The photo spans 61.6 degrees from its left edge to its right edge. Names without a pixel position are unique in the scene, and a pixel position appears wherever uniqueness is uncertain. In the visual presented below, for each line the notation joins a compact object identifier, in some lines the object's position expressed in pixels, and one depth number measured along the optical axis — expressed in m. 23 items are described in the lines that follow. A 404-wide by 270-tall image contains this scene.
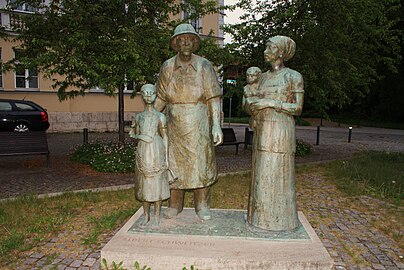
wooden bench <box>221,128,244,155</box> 11.51
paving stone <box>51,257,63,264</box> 3.87
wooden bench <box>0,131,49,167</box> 8.66
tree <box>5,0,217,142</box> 7.36
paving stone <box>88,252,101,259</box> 4.02
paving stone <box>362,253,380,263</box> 4.02
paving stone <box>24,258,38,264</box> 3.87
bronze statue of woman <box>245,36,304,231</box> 3.25
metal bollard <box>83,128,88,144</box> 11.13
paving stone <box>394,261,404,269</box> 3.89
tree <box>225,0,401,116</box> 9.59
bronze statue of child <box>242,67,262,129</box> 3.39
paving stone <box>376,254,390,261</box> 4.06
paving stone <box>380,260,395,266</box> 3.94
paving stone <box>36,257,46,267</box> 3.81
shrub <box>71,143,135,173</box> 8.59
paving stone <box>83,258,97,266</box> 3.83
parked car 14.06
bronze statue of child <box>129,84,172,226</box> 3.33
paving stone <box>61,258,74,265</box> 3.86
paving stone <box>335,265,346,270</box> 3.81
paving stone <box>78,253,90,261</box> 3.97
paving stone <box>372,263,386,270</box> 3.85
